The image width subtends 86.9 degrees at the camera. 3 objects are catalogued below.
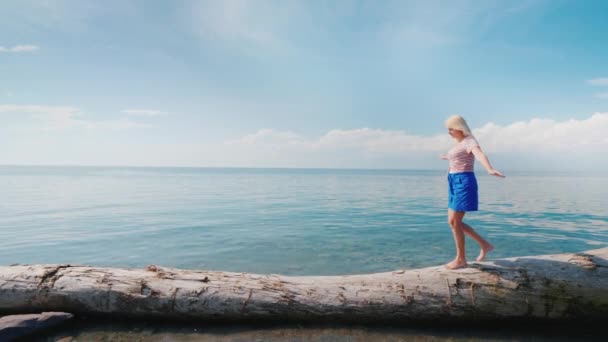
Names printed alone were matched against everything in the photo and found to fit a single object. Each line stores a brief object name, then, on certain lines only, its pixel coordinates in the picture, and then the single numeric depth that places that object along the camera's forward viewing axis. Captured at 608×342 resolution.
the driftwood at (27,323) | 4.38
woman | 5.13
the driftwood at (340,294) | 4.77
